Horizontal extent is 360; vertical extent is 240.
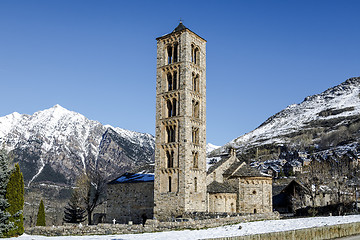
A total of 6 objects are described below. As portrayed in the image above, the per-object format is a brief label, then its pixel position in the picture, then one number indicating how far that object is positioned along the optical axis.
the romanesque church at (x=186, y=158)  44.03
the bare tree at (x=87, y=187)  57.88
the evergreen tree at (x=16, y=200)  32.09
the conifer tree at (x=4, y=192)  31.20
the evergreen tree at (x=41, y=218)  46.42
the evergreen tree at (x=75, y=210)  59.34
